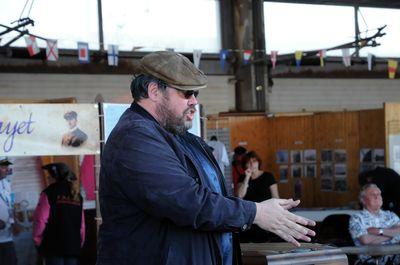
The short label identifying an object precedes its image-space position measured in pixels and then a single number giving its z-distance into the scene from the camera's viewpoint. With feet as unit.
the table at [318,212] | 23.81
